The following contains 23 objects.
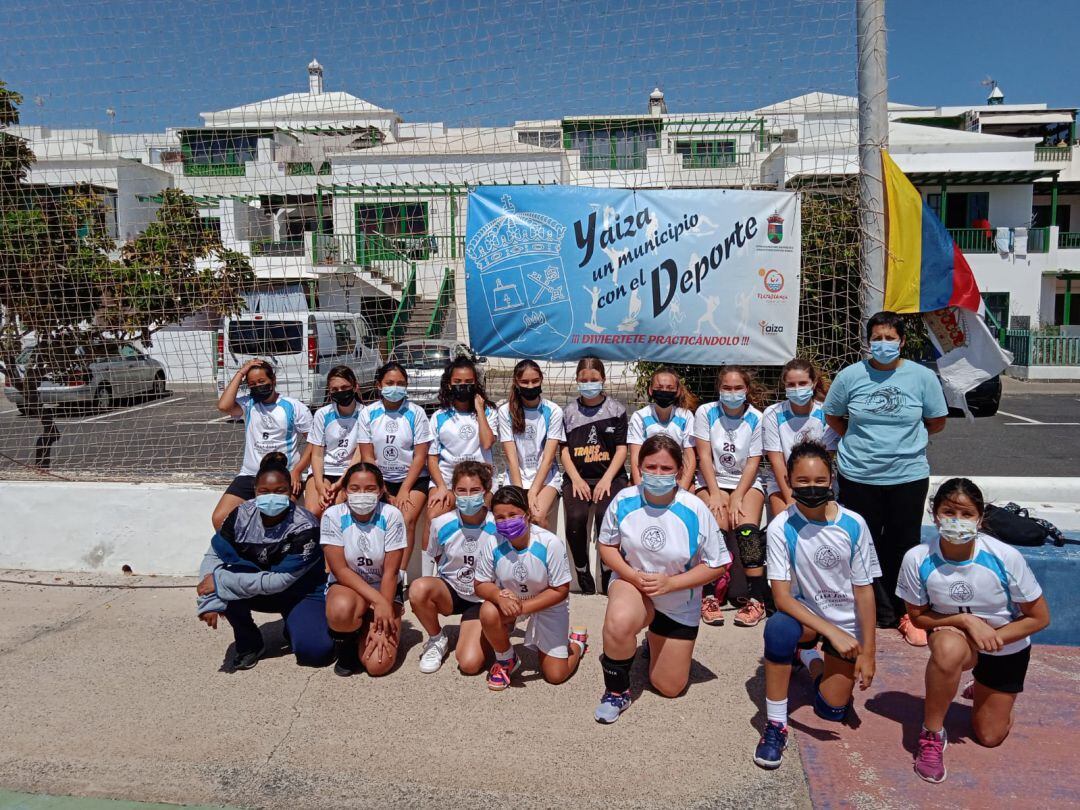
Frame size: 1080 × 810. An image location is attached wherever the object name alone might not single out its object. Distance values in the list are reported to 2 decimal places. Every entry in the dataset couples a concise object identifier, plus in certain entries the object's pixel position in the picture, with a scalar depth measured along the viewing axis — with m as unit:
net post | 4.98
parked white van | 6.17
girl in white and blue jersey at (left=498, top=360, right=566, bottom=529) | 4.98
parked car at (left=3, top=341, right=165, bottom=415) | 6.73
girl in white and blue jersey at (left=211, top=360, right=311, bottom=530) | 5.20
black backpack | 4.52
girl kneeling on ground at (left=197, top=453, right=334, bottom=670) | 4.24
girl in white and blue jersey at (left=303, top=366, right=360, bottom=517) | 5.16
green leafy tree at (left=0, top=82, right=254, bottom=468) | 6.28
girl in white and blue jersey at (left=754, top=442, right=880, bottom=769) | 3.42
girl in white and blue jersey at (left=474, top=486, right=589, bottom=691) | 3.94
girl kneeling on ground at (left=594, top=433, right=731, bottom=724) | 3.79
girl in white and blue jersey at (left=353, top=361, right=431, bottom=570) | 5.07
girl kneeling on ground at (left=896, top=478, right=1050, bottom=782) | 3.25
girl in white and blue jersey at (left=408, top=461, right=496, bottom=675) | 4.12
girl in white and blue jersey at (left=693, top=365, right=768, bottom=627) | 4.75
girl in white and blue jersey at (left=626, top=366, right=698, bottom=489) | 4.91
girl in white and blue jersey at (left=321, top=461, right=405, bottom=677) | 4.17
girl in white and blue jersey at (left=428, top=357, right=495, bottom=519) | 5.08
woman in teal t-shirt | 4.36
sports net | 5.53
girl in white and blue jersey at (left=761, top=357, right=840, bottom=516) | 4.72
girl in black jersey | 5.02
